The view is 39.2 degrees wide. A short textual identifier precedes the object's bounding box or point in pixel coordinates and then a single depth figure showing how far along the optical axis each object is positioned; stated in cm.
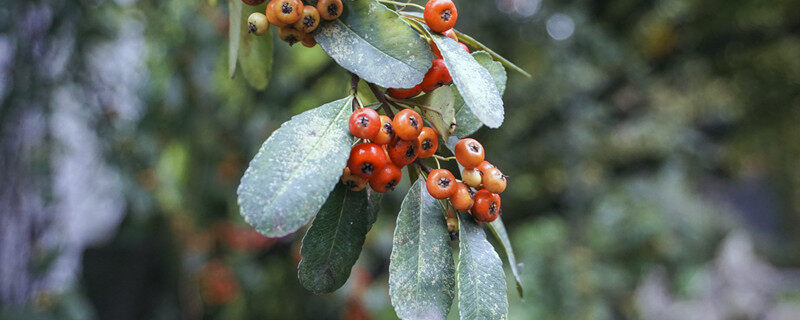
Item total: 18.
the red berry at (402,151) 24
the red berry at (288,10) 24
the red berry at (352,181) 24
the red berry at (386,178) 24
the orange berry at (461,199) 24
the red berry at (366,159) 23
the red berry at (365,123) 23
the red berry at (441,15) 24
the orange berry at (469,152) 24
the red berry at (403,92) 25
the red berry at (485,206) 24
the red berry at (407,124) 23
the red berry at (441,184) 24
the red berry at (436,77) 24
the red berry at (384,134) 24
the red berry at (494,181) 24
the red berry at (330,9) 24
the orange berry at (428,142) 24
